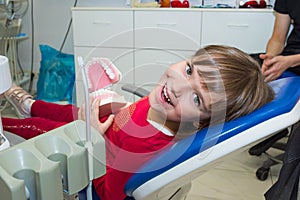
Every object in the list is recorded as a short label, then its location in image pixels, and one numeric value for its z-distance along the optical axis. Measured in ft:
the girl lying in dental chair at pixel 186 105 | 2.59
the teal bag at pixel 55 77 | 8.52
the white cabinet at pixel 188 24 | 7.05
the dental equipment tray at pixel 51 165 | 1.36
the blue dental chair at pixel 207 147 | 2.28
